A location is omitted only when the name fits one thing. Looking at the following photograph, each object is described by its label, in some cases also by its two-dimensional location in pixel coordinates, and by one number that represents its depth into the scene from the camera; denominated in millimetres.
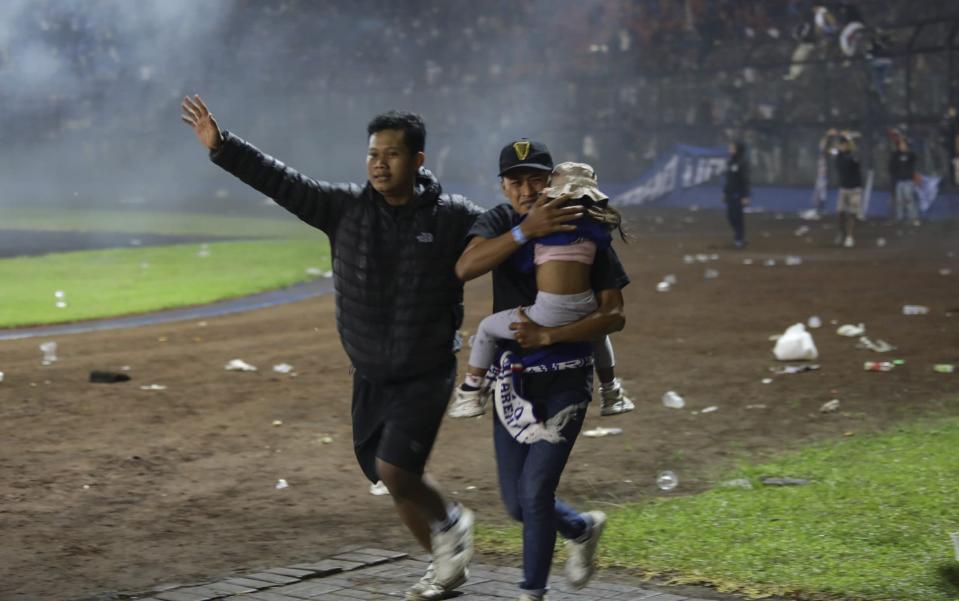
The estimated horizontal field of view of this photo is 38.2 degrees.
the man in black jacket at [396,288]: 4973
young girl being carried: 4625
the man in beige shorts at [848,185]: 22703
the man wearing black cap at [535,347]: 4661
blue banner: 34250
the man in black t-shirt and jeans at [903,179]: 27203
